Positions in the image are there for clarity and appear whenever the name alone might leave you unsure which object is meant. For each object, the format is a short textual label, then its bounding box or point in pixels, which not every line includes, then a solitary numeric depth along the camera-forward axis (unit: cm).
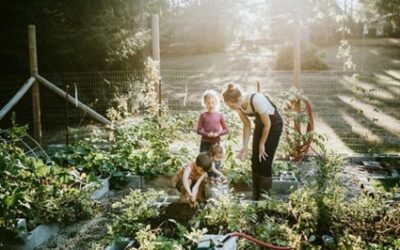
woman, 527
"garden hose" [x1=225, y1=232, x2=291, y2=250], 400
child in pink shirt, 617
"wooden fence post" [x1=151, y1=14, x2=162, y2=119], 856
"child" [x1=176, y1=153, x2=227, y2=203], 510
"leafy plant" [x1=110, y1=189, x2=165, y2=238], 462
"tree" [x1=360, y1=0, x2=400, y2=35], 1648
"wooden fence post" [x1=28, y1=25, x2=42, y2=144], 870
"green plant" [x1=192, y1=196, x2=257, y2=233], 453
